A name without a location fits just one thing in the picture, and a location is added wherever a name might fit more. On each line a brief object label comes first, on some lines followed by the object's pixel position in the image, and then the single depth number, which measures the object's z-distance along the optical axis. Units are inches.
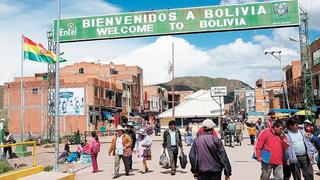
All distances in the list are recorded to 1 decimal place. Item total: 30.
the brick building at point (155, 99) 3631.9
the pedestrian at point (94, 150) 589.0
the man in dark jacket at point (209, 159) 261.0
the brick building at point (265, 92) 3827.0
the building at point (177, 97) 4729.3
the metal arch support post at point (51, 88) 1141.7
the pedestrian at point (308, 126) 524.4
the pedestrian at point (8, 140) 894.0
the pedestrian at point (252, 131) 1018.7
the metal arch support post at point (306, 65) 984.3
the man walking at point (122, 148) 530.3
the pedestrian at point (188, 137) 1125.3
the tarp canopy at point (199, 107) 1600.6
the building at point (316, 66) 1797.5
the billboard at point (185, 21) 959.6
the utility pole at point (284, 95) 2765.7
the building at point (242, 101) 4135.8
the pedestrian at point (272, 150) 319.6
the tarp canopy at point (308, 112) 1111.0
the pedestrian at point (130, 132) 563.9
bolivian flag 958.4
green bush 503.6
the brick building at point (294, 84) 2402.8
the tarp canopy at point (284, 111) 1850.5
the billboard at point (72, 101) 2237.9
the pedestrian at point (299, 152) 349.4
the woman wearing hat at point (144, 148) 551.8
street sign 1230.3
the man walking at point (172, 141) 524.0
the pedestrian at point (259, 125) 950.5
